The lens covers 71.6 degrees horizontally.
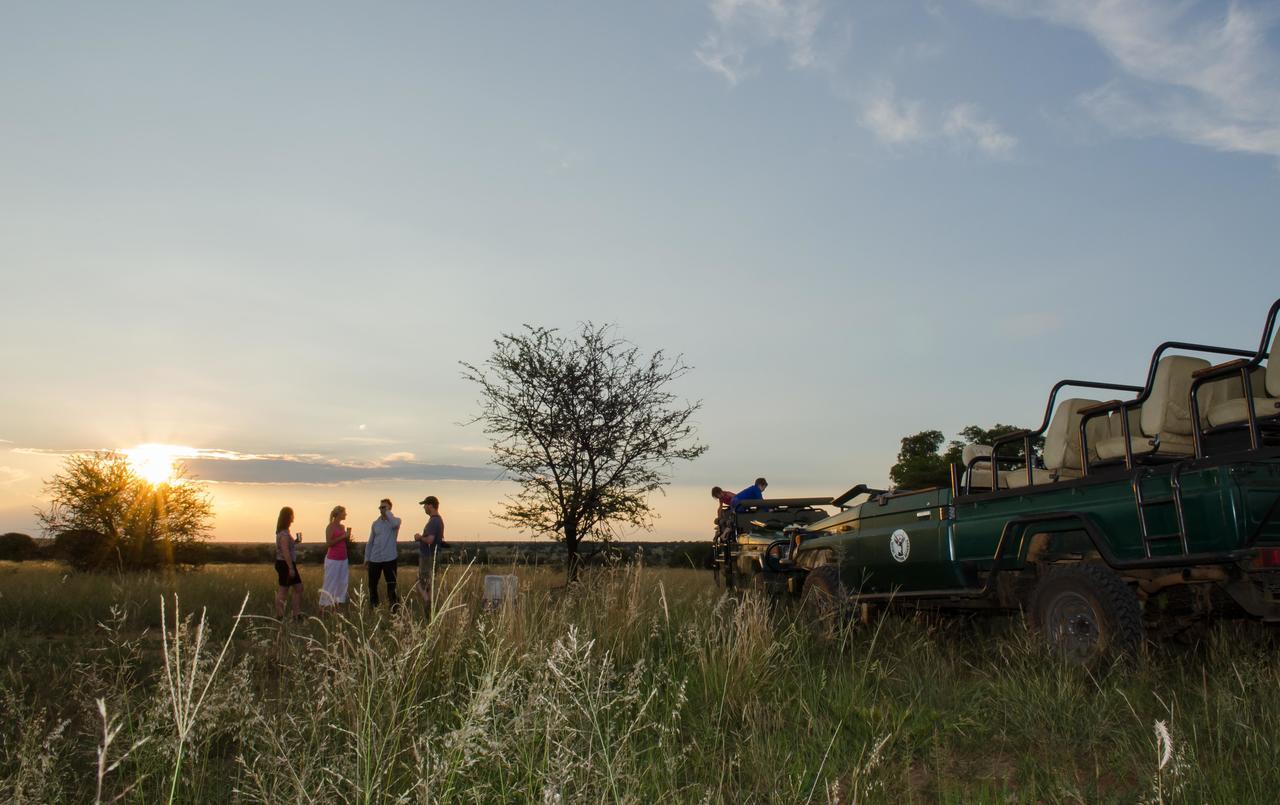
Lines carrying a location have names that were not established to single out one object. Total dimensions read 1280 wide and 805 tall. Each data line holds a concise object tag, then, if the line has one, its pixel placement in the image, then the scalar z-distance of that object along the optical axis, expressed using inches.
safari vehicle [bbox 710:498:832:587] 522.0
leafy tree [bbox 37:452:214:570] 1060.5
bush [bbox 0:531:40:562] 1662.2
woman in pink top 550.6
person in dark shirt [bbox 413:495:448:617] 577.6
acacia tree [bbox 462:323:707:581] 885.8
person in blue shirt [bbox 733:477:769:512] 544.7
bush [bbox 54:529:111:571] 1054.4
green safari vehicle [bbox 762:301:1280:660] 231.0
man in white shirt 578.6
